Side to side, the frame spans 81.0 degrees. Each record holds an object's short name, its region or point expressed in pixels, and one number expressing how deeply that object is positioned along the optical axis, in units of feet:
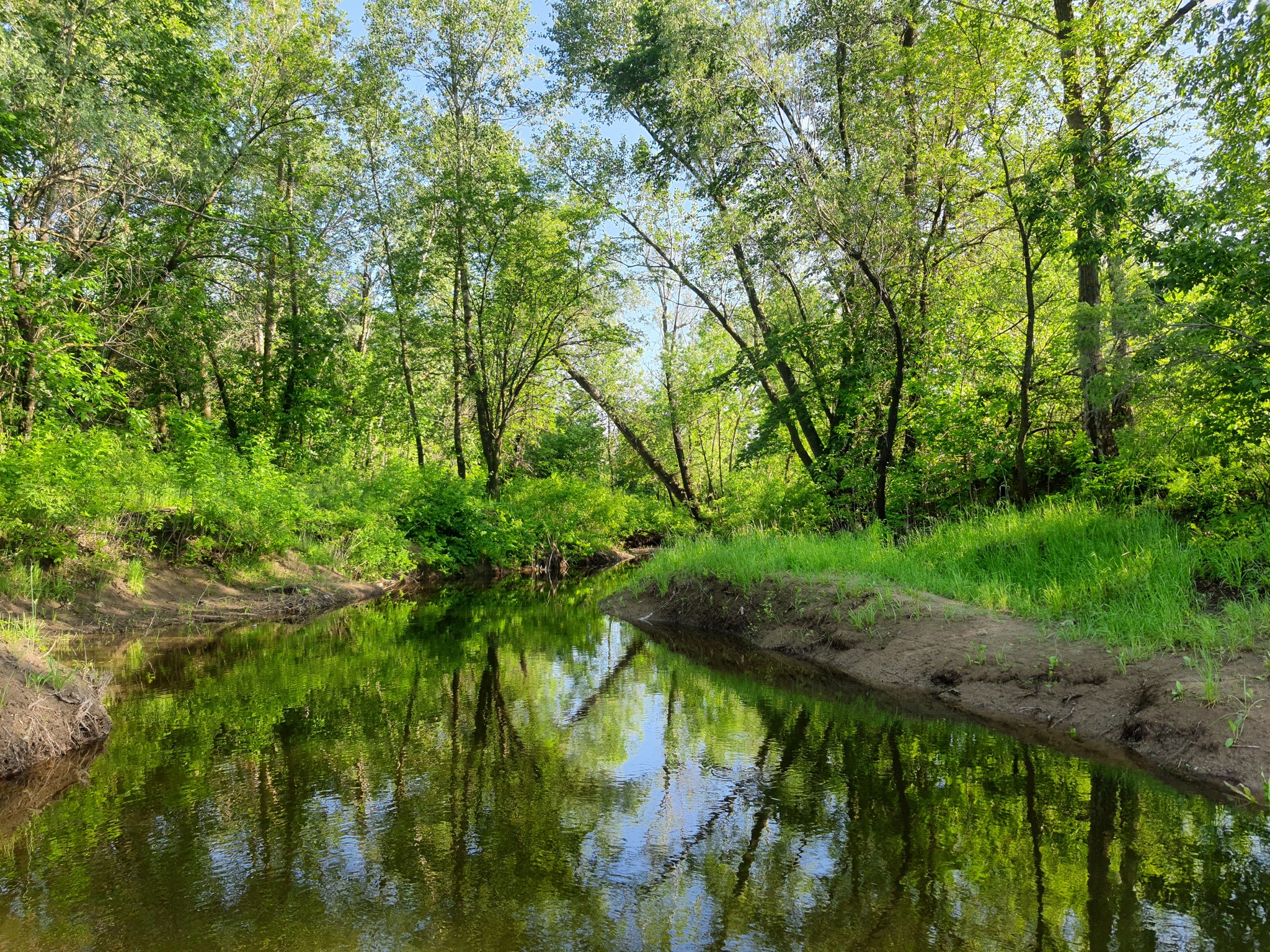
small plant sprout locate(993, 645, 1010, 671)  23.84
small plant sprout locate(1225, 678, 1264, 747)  17.11
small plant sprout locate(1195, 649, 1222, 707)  18.12
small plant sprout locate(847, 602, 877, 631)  30.30
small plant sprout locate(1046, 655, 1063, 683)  22.34
